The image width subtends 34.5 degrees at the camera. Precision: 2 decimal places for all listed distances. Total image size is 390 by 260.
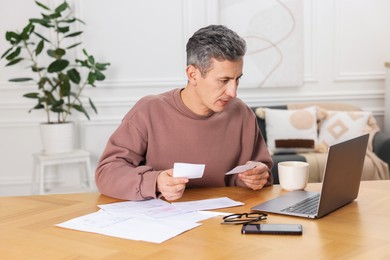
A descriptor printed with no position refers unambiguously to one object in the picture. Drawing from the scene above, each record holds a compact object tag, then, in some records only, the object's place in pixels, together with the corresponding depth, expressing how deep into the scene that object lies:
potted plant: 4.56
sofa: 4.52
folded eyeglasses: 1.83
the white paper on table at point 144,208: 1.95
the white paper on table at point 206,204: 2.01
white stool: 4.49
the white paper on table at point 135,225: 1.72
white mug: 2.21
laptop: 1.85
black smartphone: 1.71
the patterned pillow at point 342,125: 4.75
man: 2.28
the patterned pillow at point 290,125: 4.73
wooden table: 1.57
